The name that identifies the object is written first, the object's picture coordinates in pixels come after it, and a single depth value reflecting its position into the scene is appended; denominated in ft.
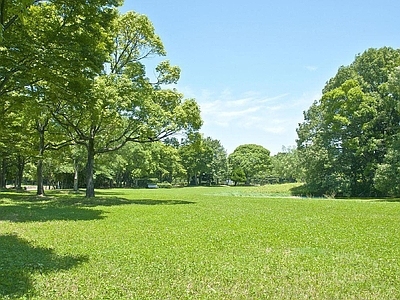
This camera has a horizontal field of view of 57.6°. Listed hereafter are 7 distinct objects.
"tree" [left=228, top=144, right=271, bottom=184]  317.83
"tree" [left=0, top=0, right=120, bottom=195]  45.68
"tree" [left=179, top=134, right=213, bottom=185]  280.10
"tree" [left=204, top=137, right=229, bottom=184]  309.38
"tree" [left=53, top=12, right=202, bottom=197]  71.67
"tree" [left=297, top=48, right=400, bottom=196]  136.77
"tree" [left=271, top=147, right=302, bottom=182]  253.44
